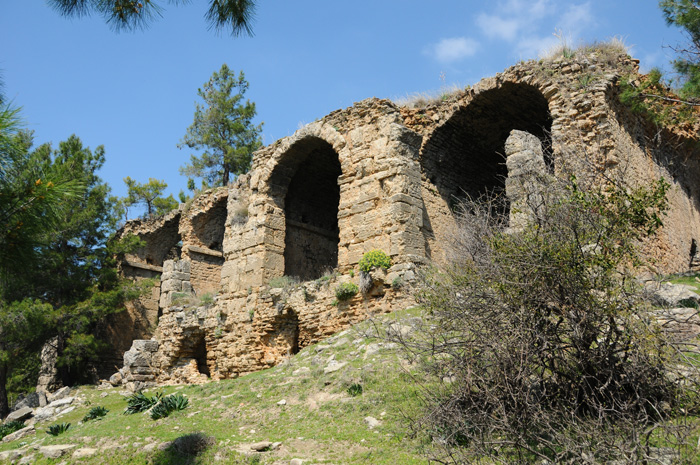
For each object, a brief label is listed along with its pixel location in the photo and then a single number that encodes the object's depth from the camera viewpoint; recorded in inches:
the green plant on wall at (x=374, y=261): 430.0
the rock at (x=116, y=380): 578.2
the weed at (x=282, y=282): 493.3
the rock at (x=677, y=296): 279.3
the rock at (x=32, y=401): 582.6
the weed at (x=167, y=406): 341.4
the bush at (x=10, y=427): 455.8
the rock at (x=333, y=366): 347.0
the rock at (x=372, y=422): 264.8
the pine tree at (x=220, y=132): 951.6
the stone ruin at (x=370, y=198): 431.2
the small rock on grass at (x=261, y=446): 262.1
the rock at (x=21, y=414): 527.2
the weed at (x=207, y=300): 557.6
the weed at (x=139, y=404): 377.1
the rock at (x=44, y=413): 506.0
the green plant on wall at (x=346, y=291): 439.2
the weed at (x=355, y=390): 305.2
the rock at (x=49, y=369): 644.1
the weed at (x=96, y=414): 408.5
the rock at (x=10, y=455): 321.7
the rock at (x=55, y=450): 306.3
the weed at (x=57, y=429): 367.6
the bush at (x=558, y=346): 203.2
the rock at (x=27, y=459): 306.1
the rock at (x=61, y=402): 531.5
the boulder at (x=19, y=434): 430.9
